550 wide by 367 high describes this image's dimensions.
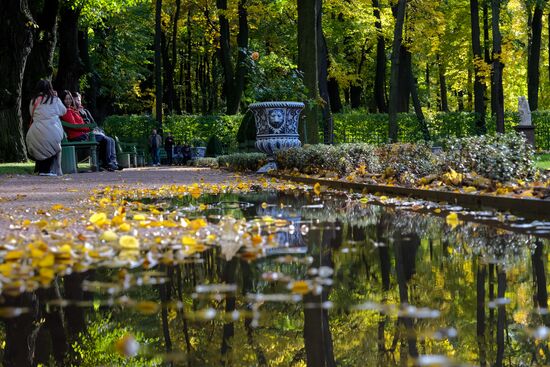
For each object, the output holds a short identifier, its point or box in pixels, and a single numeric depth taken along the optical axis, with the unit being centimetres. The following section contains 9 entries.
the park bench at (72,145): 1997
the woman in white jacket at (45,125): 1718
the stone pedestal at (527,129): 2817
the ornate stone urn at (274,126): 2041
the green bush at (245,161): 2120
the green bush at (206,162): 2918
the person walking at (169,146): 3894
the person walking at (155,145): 3759
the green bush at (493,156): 1068
